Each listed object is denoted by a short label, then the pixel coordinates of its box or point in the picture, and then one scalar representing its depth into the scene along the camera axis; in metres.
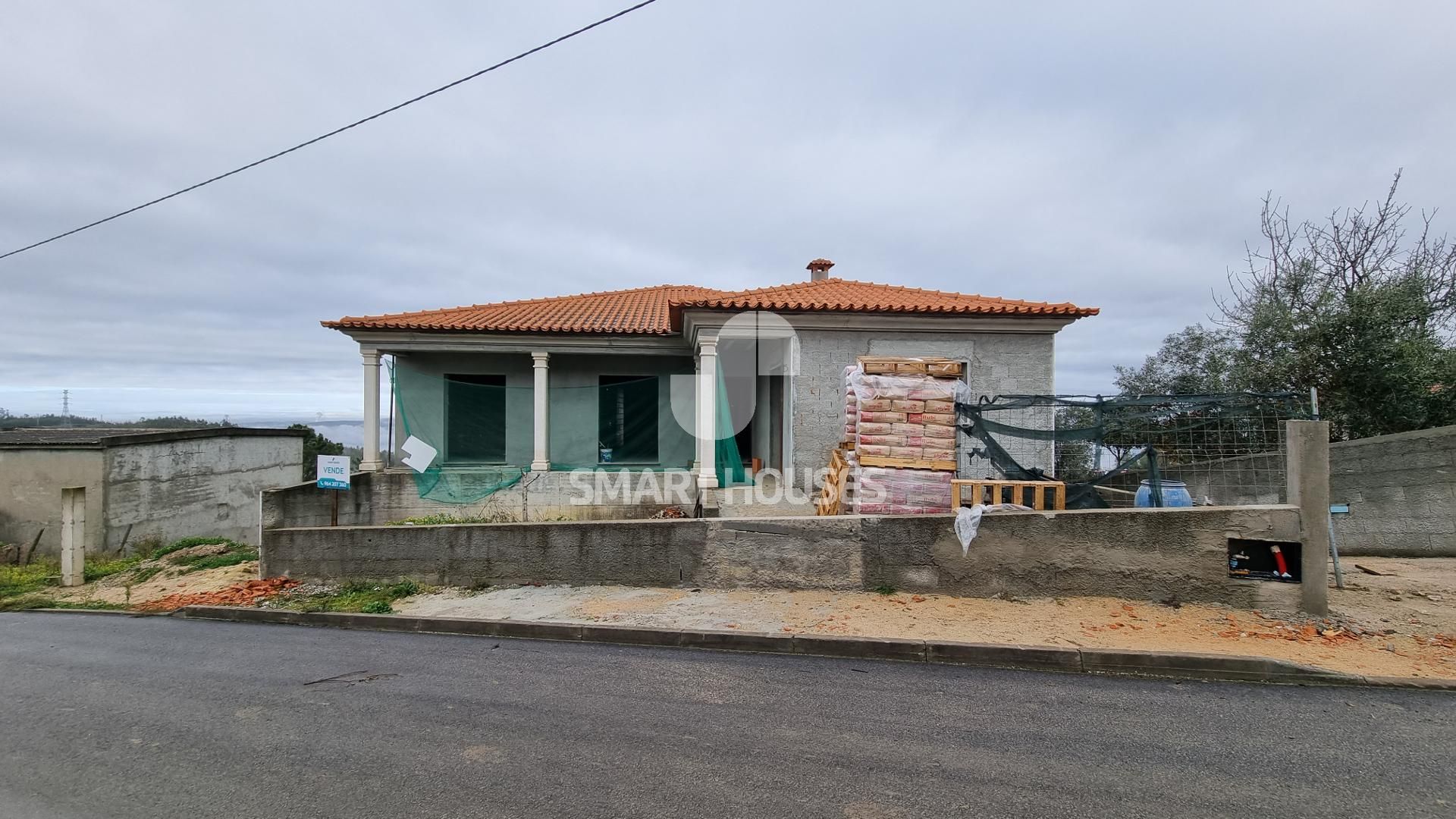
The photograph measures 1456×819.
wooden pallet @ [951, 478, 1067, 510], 6.74
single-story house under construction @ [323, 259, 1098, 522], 10.11
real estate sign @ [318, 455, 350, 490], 9.58
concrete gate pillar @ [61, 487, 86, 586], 10.08
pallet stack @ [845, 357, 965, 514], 7.33
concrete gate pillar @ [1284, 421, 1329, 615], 5.77
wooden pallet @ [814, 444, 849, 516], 7.98
